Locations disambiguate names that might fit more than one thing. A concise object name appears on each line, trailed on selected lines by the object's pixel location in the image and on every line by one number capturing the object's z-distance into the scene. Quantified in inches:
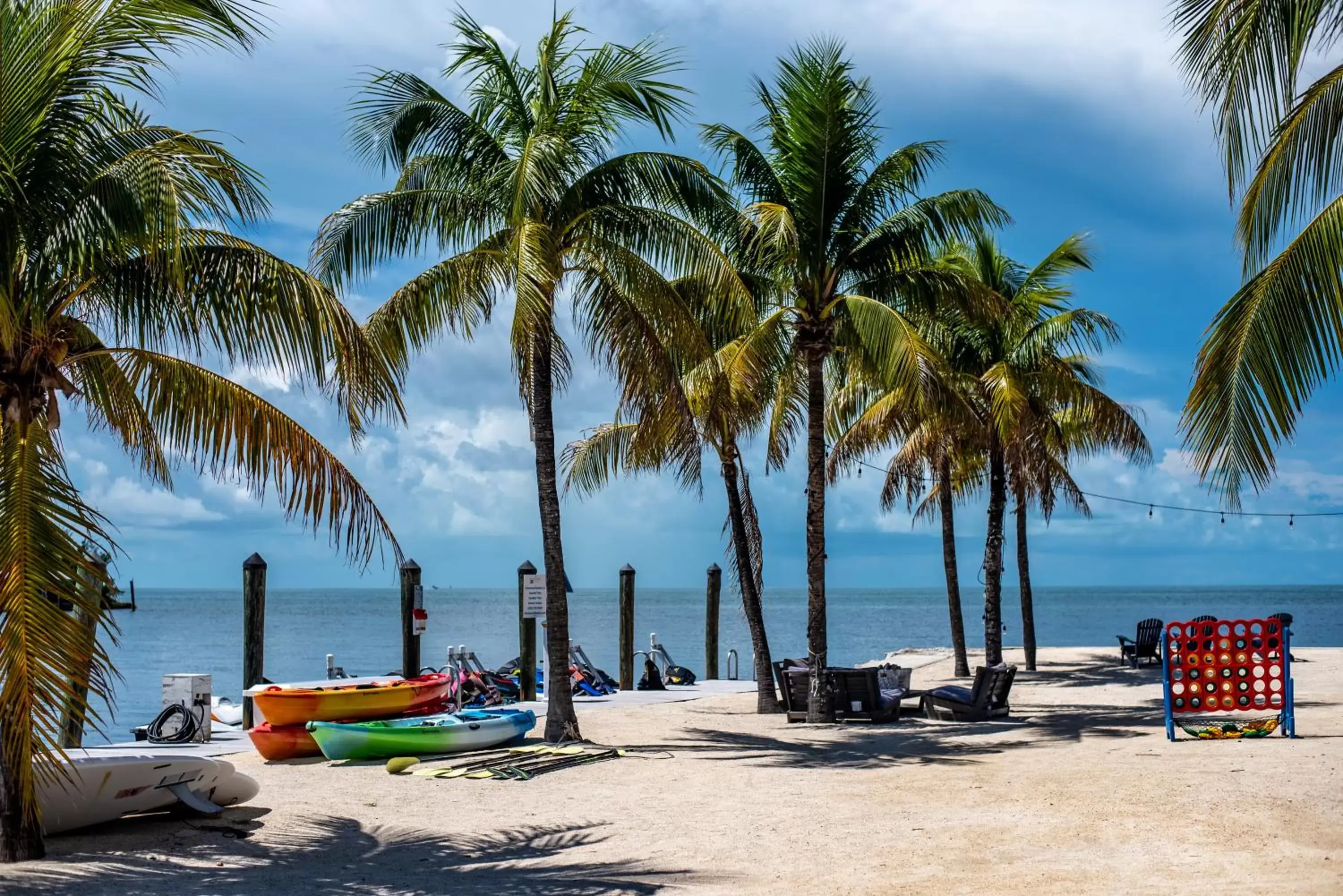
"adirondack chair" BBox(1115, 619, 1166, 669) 960.3
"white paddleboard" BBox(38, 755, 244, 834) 348.2
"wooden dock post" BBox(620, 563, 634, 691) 896.3
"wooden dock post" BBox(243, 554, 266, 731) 635.5
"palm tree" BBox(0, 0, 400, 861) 269.6
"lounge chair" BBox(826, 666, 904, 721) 645.9
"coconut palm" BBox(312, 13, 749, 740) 531.8
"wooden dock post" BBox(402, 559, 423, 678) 691.4
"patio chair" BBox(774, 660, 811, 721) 667.4
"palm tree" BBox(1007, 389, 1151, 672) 854.5
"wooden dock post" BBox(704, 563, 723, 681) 967.0
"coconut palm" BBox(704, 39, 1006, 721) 605.3
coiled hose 569.9
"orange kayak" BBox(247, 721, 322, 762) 516.1
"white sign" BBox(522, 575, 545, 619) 624.7
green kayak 509.0
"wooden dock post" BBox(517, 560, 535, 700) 756.0
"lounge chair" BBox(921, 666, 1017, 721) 645.9
